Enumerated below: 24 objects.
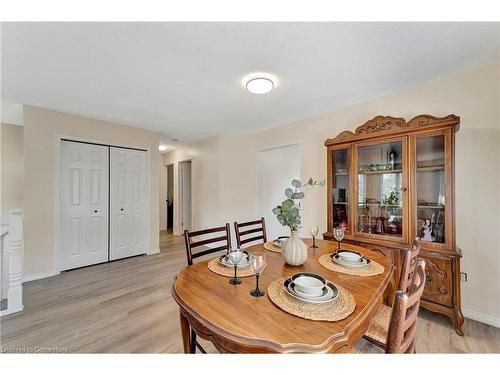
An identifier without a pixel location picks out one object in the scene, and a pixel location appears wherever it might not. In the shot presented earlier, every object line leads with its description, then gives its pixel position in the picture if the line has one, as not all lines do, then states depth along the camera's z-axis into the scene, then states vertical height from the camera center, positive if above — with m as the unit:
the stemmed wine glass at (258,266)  0.95 -0.36
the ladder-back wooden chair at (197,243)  1.47 -0.42
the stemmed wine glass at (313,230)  1.74 -0.35
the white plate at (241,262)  1.31 -0.48
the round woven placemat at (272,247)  1.68 -0.50
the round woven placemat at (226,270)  1.21 -0.50
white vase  1.33 -0.41
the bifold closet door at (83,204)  2.99 -0.25
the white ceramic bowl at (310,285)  0.95 -0.47
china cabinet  1.73 -0.04
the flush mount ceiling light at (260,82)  1.98 +1.04
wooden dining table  0.69 -0.50
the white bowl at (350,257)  1.36 -0.46
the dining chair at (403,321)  0.64 -0.44
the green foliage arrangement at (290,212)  1.33 -0.15
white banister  1.99 -0.75
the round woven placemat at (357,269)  1.22 -0.50
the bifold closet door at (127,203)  3.43 -0.25
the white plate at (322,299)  0.90 -0.48
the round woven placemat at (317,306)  0.81 -0.50
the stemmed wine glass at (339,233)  1.58 -0.34
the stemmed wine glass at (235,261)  1.09 -0.38
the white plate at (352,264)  1.31 -0.48
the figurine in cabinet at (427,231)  1.88 -0.39
